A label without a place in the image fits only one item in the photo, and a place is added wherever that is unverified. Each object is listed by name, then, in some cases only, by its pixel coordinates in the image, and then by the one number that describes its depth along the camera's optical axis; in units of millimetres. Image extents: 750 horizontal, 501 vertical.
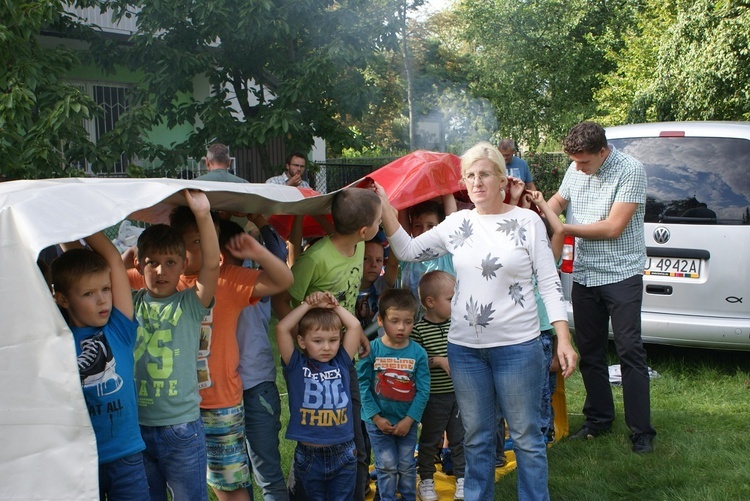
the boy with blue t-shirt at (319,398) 3762
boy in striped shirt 4570
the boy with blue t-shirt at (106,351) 2990
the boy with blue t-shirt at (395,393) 4305
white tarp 2332
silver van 6555
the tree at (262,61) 11109
